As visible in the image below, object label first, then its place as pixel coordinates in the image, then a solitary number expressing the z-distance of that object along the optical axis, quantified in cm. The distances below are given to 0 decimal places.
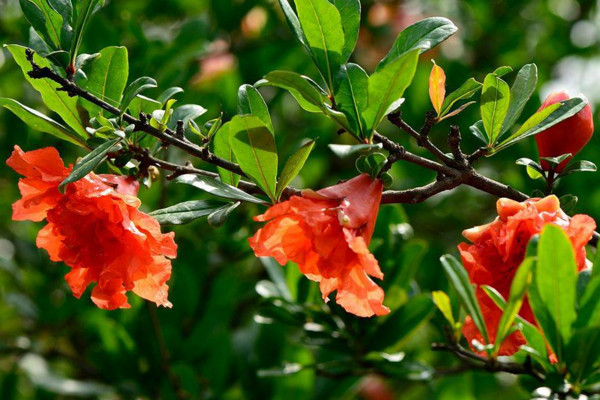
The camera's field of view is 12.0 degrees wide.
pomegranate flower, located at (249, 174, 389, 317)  91
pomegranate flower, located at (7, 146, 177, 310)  92
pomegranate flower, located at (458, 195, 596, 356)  91
